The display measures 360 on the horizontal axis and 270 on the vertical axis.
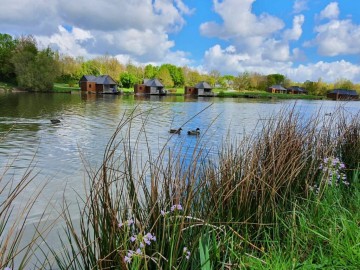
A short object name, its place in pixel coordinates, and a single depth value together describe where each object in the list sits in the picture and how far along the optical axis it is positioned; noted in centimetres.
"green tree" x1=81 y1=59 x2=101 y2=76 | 9075
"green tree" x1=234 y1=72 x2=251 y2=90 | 10844
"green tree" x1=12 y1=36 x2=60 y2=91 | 5628
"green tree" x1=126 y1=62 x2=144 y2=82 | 10188
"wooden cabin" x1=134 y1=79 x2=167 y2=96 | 7456
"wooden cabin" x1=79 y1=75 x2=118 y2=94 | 7138
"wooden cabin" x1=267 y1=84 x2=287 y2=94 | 10231
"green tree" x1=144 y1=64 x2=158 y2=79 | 10789
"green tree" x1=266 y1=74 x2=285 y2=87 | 11050
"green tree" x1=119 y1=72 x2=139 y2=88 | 8988
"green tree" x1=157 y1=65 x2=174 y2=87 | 9794
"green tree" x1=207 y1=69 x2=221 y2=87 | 11197
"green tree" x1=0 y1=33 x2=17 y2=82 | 6291
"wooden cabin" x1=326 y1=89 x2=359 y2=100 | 8389
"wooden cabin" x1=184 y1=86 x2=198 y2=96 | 8162
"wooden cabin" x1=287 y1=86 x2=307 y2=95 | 10323
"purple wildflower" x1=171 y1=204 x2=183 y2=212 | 230
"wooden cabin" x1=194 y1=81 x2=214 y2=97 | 7943
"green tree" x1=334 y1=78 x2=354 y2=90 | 9908
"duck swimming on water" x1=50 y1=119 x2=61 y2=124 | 1918
